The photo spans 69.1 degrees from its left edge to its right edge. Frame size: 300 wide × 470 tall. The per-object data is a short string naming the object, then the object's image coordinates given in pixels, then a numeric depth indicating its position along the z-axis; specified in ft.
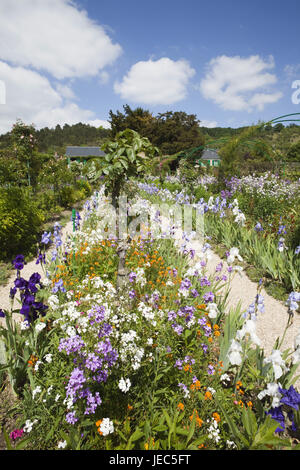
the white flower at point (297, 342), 4.84
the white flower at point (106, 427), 4.26
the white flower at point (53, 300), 7.35
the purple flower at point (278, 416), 4.82
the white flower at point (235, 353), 4.63
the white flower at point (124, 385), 4.92
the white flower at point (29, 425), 4.94
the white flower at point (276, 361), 4.45
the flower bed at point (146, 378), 4.92
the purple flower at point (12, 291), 7.59
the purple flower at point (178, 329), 6.89
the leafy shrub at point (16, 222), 17.12
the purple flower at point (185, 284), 7.54
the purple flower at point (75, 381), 4.59
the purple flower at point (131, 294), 8.25
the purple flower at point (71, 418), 4.64
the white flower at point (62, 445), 4.63
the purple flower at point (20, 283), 7.37
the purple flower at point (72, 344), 5.18
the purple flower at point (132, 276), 9.27
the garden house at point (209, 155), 185.88
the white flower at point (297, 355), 4.77
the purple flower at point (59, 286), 8.26
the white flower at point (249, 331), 4.74
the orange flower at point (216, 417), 5.76
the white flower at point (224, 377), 6.70
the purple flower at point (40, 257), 10.25
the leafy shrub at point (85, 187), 47.35
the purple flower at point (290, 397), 4.75
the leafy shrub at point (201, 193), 30.37
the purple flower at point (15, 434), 5.44
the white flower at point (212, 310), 6.42
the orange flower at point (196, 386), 6.19
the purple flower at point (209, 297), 7.39
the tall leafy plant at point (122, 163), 8.55
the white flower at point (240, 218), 13.64
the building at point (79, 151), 180.16
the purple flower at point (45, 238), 10.87
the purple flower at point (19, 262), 8.16
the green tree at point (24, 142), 28.94
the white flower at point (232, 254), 7.52
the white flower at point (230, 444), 5.36
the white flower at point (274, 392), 4.36
